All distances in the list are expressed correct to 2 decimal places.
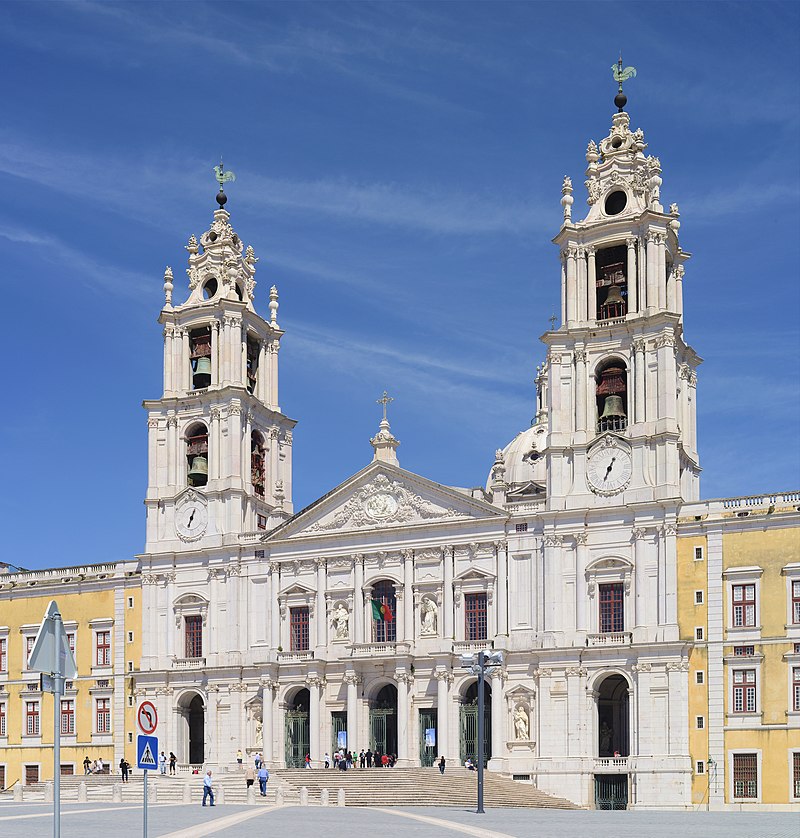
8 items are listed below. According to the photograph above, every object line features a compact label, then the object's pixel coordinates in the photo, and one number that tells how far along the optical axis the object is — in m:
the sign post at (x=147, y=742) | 23.53
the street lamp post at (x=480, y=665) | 44.72
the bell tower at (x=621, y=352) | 58.16
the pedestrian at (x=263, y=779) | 50.84
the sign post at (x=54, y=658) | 18.64
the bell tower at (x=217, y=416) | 67.31
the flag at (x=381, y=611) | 62.03
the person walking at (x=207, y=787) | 48.00
